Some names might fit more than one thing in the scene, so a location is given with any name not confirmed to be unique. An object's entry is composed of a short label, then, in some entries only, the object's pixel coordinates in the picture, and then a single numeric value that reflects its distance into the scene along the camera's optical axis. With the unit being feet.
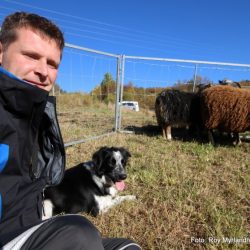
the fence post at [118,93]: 21.12
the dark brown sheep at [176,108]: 19.29
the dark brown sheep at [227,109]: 16.61
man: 3.30
